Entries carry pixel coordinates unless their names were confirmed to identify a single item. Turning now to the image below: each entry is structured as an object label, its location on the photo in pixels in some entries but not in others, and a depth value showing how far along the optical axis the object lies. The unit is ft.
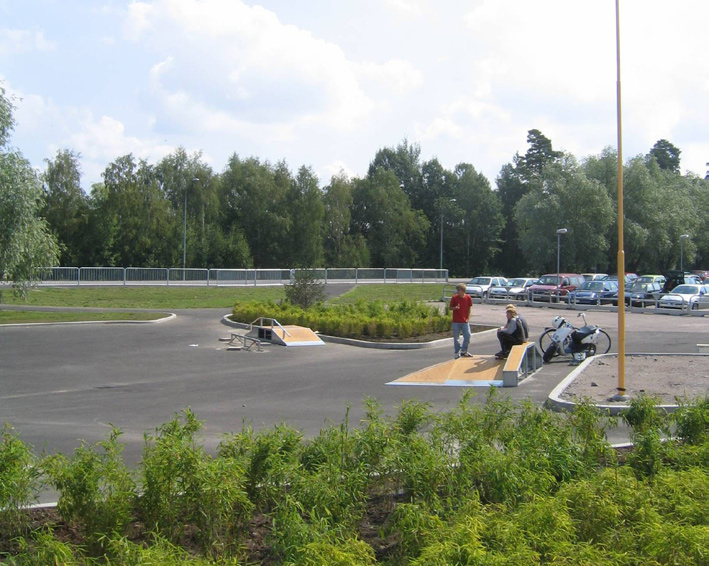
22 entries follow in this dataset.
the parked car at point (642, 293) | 117.39
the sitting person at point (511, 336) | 50.62
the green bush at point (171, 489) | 16.84
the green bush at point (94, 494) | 16.47
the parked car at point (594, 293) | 122.82
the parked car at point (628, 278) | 133.78
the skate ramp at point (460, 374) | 44.68
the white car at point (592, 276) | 162.38
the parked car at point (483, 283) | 150.09
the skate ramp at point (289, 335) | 64.90
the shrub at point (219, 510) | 16.38
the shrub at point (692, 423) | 24.50
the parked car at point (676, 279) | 151.64
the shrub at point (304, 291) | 90.38
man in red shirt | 55.26
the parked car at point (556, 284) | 143.54
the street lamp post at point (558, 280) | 142.51
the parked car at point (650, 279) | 132.55
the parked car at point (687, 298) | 112.27
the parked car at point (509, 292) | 133.90
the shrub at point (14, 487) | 17.12
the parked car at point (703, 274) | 191.51
